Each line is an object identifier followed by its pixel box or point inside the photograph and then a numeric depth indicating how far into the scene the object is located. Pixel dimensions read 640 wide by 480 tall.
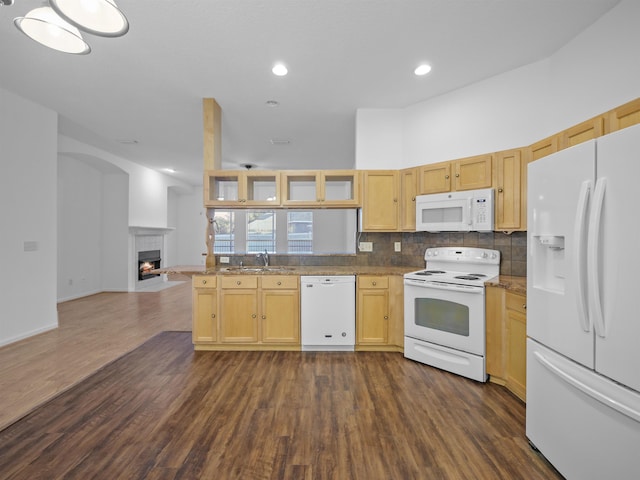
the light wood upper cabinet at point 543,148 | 2.36
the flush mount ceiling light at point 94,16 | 1.66
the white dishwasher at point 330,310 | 3.30
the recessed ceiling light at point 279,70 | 2.87
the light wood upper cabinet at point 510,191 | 2.72
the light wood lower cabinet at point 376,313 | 3.27
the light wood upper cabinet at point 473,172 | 2.91
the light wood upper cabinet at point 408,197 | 3.45
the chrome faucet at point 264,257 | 3.85
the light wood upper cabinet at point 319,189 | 3.62
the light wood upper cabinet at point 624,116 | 1.73
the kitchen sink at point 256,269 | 3.47
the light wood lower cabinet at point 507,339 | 2.29
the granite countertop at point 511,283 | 2.30
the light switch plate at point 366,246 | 3.82
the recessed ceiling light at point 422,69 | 2.87
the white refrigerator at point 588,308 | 1.18
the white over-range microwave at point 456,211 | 2.88
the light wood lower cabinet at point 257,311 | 3.31
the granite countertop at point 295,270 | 3.27
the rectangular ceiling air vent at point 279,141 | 5.11
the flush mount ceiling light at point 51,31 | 1.88
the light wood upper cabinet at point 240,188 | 3.57
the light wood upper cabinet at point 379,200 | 3.57
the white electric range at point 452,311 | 2.62
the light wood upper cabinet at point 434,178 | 3.17
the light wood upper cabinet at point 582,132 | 1.96
